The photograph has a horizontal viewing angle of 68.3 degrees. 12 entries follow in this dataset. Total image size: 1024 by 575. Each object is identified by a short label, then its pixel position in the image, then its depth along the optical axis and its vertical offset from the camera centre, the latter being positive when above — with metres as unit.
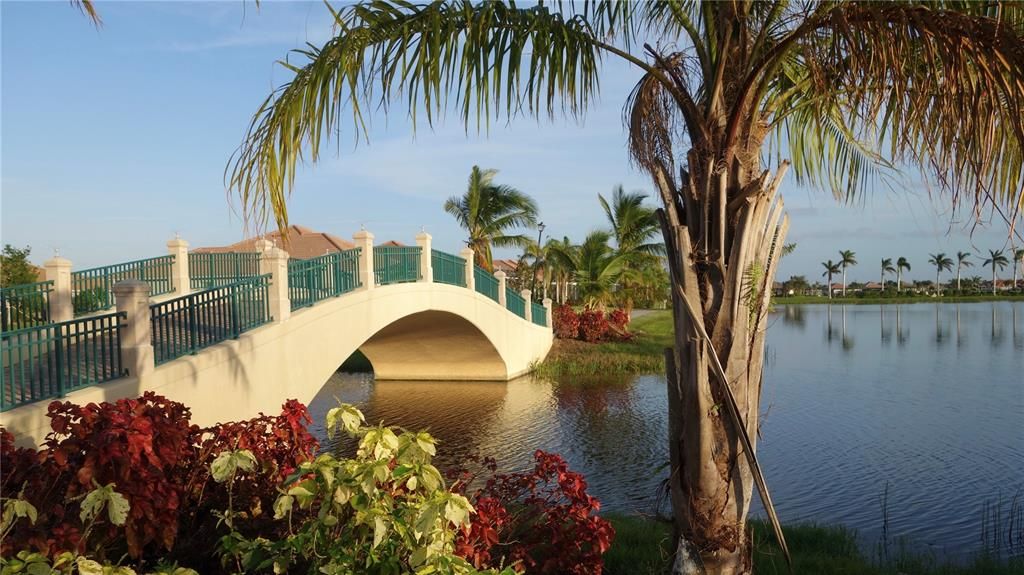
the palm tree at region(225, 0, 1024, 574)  4.17 +0.92
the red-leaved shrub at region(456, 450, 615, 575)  4.75 -1.71
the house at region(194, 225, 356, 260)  32.16 +1.90
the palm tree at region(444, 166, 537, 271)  31.48 +2.95
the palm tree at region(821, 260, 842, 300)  102.61 +0.27
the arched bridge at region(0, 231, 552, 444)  6.92 -0.49
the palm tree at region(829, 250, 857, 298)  102.06 +1.24
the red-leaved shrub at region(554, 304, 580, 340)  27.52 -1.63
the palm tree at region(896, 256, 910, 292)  100.88 +0.35
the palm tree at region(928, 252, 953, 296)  99.31 +0.56
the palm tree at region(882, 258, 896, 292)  104.50 +0.42
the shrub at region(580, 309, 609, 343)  27.38 -1.69
